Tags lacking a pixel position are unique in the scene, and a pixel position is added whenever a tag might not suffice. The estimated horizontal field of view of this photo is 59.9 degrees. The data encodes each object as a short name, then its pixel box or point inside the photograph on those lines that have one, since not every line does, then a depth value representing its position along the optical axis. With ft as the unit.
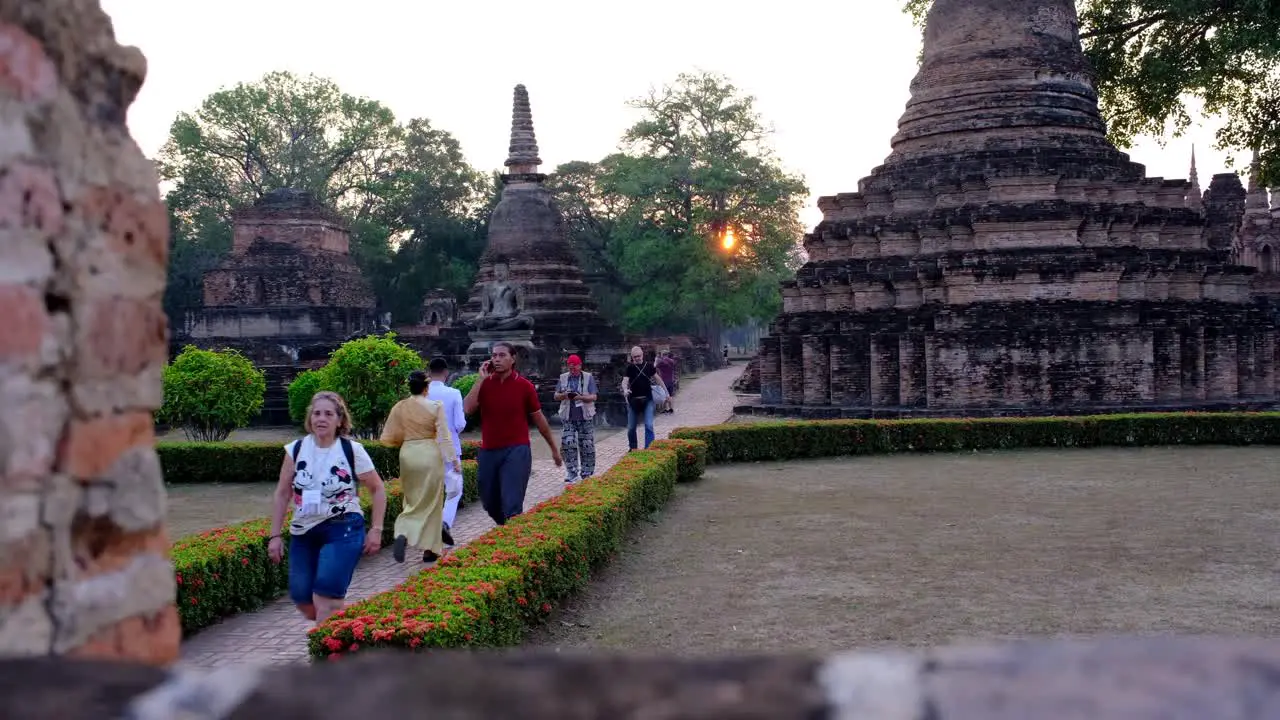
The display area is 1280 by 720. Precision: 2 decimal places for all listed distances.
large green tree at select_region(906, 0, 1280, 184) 71.41
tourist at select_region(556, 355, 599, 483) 39.47
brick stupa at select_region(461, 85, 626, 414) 80.69
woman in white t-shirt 18.44
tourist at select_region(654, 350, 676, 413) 86.53
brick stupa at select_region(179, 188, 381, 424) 107.65
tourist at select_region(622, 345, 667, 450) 46.44
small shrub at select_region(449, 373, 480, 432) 66.96
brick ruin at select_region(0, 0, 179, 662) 6.68
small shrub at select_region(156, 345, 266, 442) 56.80
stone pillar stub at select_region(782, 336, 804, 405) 72.08
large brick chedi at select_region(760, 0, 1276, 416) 62.64
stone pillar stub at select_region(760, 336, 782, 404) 74.38
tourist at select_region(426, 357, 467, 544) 29.96
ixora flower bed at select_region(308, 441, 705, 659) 16.83
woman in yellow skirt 26.50
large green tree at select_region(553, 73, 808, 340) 142.00
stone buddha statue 80.07
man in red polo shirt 27.94
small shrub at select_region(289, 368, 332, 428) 67.15
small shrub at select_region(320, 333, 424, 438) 59.82
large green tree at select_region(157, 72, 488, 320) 164.66
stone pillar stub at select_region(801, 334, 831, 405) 70.54
